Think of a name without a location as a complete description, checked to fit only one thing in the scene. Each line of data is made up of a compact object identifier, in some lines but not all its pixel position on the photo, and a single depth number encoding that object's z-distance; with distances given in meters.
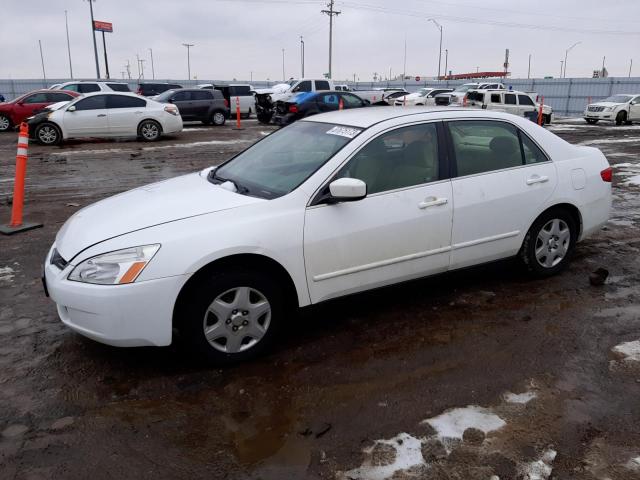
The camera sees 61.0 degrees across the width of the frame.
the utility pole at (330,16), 57.22
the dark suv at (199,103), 22.25
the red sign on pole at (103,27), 52.78
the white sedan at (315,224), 3.20
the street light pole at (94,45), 48.00
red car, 19.67
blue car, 19.67
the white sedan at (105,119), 15.22
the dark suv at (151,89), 28.42
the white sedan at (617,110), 26.58
